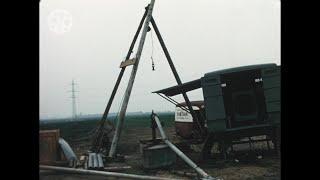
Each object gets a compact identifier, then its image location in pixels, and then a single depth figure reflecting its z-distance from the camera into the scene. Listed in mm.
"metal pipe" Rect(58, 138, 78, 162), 11803
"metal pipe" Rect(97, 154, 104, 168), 10792
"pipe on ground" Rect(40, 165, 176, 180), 8163
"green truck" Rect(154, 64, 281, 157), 12438
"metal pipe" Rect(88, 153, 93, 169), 10718
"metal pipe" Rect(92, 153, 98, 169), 10702
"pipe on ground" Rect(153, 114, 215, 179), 9134
